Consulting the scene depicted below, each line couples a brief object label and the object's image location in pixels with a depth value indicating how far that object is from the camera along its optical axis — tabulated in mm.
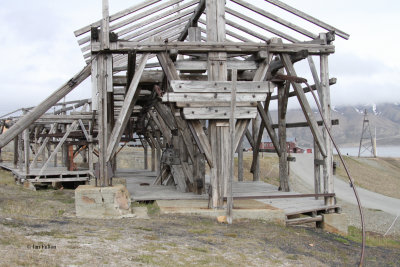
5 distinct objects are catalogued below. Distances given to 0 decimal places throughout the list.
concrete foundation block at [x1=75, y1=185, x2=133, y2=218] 8117
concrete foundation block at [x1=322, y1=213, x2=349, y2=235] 9578
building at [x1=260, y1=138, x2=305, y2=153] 58894
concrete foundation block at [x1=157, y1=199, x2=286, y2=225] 8484
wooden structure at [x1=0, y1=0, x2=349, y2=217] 8680
